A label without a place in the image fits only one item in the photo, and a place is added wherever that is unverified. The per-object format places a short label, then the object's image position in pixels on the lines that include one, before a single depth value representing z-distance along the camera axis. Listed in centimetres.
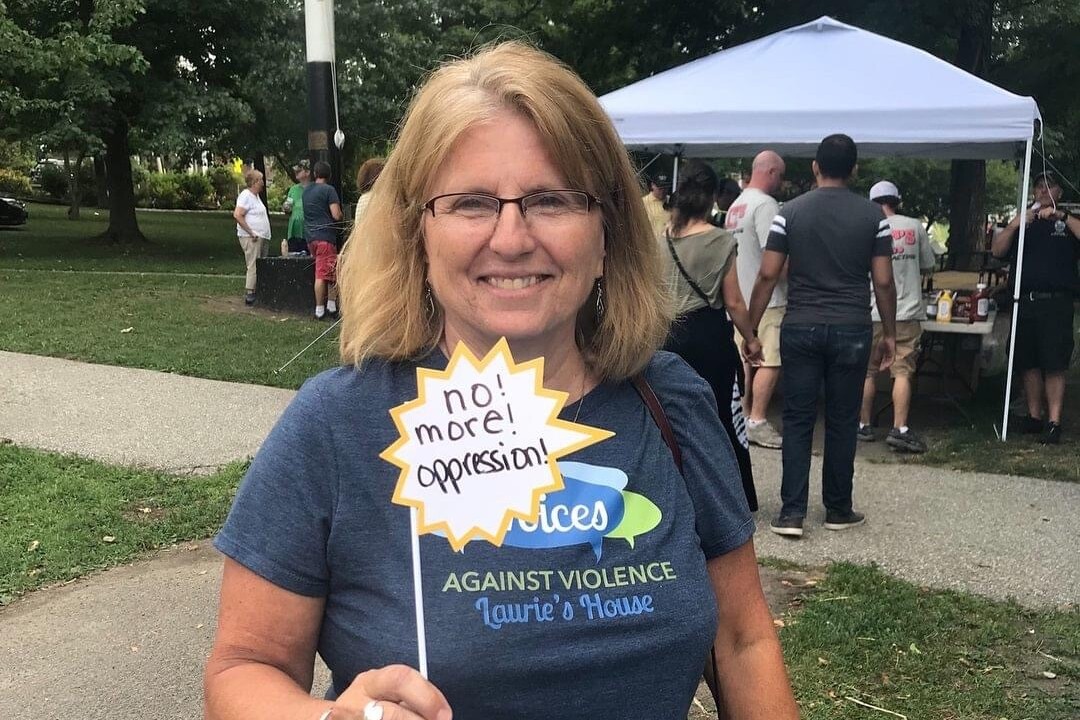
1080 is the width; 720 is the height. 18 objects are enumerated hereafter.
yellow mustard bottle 760
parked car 2620
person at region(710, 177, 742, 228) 855
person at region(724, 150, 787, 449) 670
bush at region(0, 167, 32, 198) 4216
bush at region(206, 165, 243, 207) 4631
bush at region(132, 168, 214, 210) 4369
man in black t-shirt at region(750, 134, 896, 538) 491
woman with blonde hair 136
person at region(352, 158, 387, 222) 756
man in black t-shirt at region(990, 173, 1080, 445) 700
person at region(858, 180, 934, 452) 714
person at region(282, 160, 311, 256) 1391
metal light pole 1004
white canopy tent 653
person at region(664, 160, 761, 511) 474
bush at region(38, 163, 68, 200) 4403
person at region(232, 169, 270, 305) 1301
